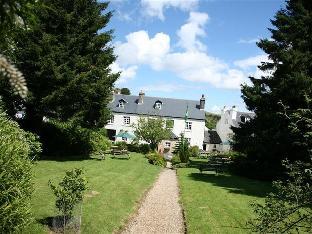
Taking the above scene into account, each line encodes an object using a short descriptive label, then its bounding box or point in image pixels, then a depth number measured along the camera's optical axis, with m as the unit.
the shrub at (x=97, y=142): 26.35
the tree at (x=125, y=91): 82.00
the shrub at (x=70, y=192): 8.25
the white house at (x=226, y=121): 50.16
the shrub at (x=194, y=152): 38.45
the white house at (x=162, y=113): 44.44
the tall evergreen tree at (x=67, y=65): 18.93
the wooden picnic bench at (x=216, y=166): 21.42
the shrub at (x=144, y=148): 35.54
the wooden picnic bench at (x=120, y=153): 27.43
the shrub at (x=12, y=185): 6.60
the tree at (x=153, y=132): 34.74
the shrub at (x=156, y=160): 25.41
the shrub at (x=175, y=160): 26.67
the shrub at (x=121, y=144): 34.72
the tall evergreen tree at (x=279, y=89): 18.09
